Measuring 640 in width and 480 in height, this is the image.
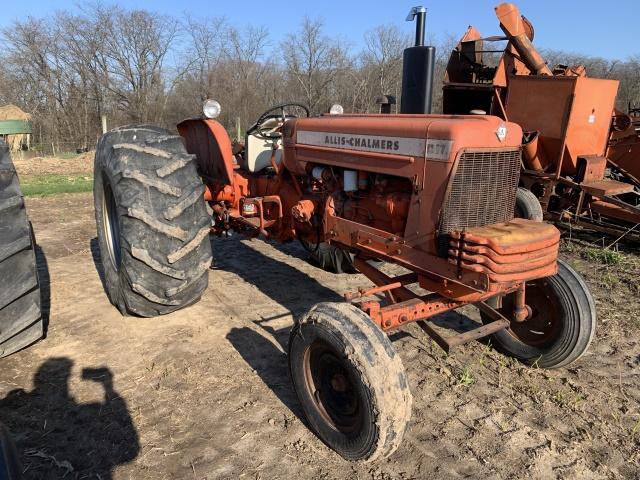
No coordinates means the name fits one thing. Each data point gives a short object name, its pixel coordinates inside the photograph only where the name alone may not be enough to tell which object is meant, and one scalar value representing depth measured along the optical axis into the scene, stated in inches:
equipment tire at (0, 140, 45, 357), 109.9
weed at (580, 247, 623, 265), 214.7
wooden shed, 704.8
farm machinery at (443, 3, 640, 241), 239.1
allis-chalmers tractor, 93.6
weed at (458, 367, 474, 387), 117.4
